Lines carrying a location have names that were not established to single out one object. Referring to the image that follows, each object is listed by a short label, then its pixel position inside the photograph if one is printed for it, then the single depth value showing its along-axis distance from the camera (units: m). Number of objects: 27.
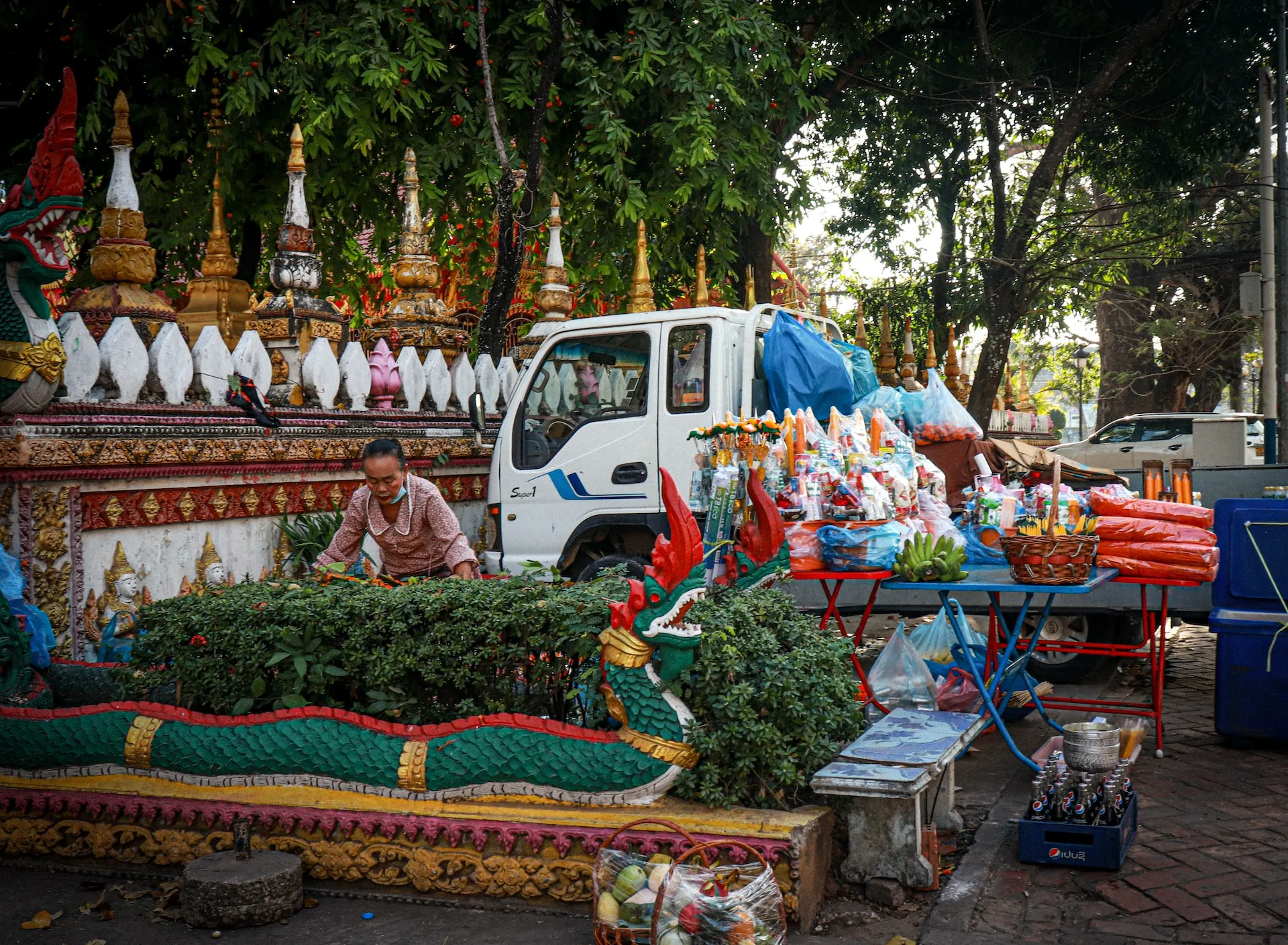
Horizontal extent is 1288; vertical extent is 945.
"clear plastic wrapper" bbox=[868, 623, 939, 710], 5.80
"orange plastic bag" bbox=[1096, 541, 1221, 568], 5.65
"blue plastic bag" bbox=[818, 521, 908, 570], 5.46
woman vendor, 5.83
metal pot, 4.66
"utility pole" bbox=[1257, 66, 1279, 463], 15.29
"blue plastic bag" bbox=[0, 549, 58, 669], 5.12
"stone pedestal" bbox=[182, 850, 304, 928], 3.99
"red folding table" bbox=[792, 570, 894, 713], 5.47
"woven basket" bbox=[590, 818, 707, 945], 3.60
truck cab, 7.56
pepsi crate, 4.40
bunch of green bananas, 5.25
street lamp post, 27.09
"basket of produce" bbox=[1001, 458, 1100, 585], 5.15
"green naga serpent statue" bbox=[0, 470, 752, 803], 4.13
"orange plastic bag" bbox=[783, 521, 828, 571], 5.61
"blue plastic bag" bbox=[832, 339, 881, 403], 8.54
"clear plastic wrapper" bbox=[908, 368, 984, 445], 8.41
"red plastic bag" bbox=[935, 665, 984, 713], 6.17
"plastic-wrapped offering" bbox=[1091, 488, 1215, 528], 5.85
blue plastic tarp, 7.55
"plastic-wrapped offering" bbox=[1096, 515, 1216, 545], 5.73
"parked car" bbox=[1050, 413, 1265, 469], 19.16
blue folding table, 5.15
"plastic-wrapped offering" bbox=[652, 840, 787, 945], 3.39
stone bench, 3.99
